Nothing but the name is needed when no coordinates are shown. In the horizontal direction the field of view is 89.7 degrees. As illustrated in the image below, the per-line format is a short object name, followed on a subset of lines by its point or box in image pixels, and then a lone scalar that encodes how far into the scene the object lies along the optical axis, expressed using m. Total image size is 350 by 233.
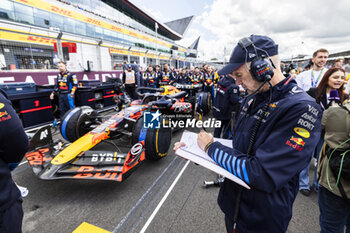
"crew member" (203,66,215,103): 8.12
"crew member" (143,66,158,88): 10.09
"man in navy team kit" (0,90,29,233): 1.04
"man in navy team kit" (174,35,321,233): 0.77
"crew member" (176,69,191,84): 9.06
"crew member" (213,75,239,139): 3.35
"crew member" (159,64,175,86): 10.05
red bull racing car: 2.25
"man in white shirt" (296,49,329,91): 3.00
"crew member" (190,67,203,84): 8.73
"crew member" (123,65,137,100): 8.22
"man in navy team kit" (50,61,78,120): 5.34
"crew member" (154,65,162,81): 10.37
